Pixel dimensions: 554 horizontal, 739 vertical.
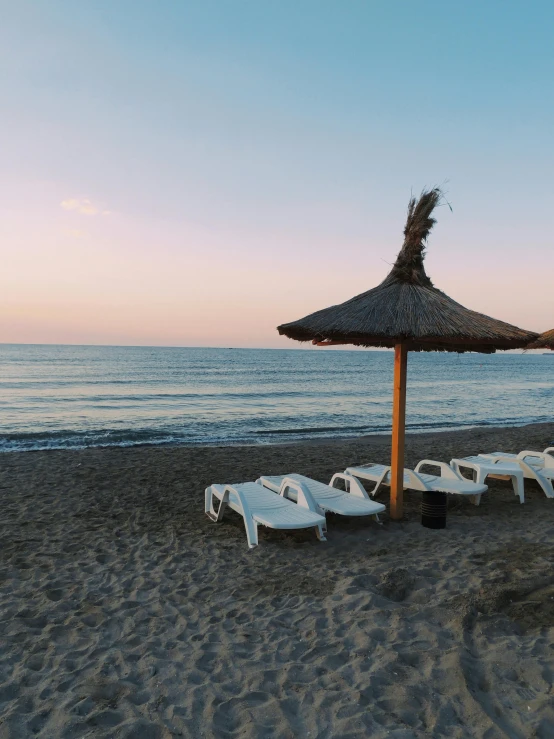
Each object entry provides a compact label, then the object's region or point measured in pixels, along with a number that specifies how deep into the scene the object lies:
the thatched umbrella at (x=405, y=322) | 5.06
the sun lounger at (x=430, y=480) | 6.16
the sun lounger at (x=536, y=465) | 6.87
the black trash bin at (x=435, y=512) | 5.51
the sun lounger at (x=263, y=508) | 4.91
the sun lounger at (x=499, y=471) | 6.67
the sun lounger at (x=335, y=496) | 5.32
